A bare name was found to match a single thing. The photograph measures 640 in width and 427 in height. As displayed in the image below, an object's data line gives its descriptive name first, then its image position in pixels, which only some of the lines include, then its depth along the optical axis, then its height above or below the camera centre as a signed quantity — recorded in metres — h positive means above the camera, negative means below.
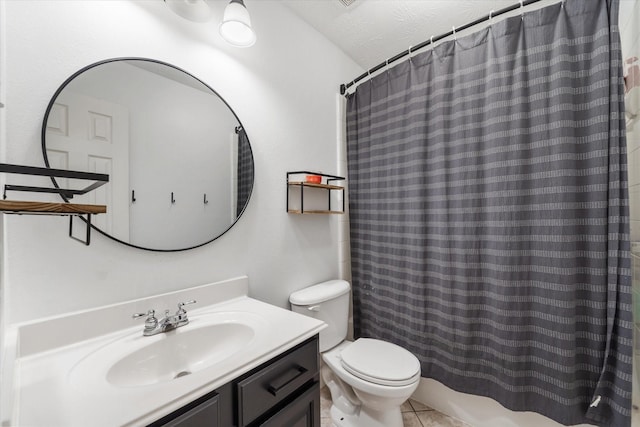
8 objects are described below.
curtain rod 1.17 +0.98
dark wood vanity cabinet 0.62 -0.52
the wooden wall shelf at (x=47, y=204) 0.45 +0.03
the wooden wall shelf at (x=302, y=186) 1.45 +0.18
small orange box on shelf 1.46 +0.21
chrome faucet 0.88 -0.38
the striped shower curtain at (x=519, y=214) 1.02 -0.01
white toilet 1.20 -0.77
